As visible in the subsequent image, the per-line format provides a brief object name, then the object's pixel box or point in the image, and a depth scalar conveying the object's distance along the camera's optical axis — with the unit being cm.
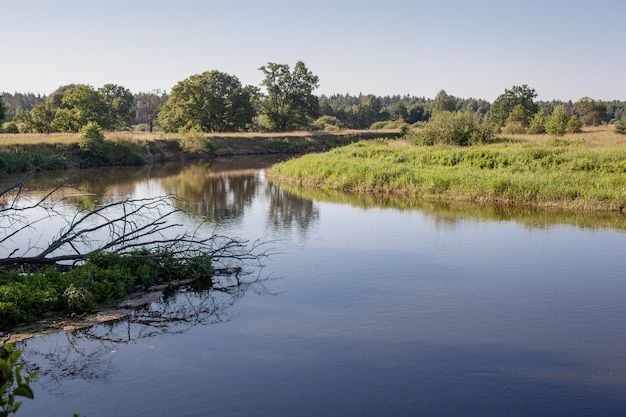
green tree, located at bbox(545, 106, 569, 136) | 5102
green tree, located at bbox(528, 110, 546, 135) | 5590
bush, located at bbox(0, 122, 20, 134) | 5918
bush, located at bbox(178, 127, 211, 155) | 5641
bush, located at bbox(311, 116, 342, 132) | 8822
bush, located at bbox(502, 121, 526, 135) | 5657
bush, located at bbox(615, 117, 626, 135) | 4697
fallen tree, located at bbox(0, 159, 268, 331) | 1069
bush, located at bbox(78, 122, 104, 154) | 4384
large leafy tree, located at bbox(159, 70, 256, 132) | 6912
